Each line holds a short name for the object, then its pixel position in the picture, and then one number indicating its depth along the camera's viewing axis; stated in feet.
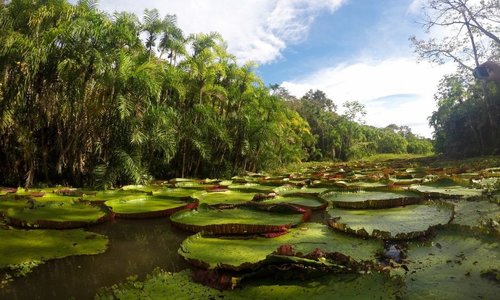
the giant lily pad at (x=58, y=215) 17.02
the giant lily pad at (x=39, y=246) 12.00
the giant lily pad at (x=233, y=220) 14.90
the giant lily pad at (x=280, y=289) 8.55
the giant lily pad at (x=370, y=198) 19.76
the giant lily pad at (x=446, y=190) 22.54
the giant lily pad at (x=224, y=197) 24.08
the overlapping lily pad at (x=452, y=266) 8.38
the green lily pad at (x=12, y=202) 20.85
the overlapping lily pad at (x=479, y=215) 13.02
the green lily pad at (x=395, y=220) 13.29
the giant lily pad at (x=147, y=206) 20.45
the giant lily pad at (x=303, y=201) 21.54
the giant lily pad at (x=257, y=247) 11.21
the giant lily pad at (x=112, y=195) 24.96
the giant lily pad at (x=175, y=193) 26.28
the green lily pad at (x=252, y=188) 28.58
